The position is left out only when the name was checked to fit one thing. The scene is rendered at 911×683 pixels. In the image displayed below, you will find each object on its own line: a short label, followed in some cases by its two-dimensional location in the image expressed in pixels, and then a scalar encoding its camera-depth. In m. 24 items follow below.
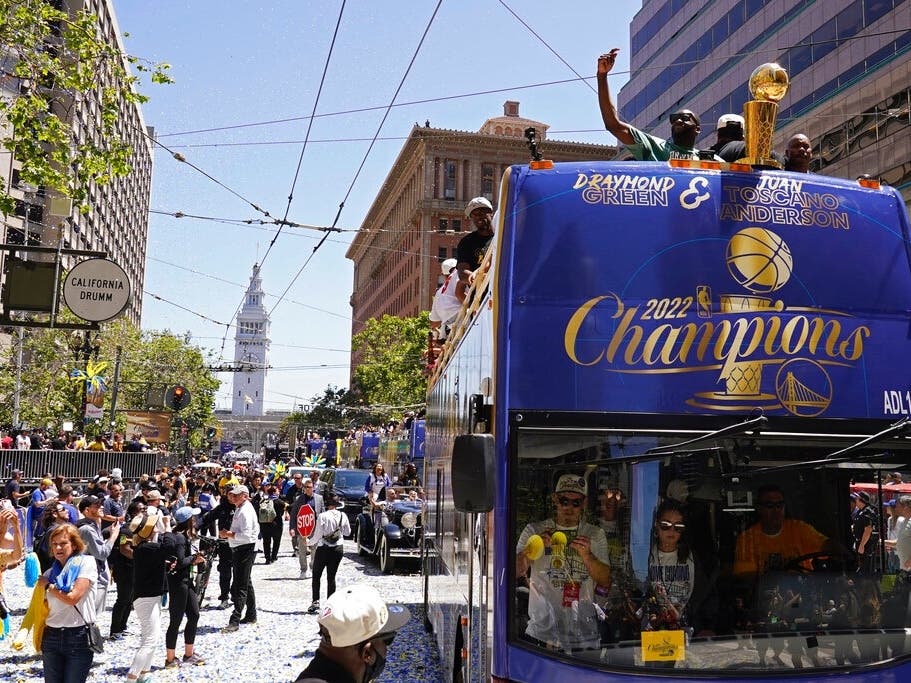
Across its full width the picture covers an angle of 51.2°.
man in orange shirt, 4.97
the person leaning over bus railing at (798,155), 6.52
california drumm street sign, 10.98
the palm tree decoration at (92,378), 37.72
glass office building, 31.34
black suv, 26.59
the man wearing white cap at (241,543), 12.62
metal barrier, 24.47
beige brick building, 91.88
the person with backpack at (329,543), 13.41
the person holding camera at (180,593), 9.84
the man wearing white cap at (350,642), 3.27
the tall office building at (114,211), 57.66
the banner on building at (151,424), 48.09
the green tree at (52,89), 12.60
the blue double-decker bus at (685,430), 4.70
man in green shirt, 6.47
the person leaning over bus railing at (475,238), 8.64
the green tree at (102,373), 45.16
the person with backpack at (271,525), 19.61
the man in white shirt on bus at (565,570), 4.66
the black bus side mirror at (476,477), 4.54
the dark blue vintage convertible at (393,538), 18.83
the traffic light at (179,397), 34.56
